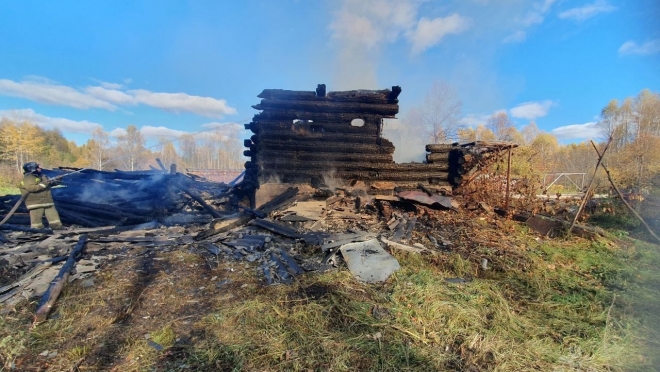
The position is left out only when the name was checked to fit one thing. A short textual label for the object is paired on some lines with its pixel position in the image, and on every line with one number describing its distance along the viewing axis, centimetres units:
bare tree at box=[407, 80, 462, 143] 3859
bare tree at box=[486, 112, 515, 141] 4796
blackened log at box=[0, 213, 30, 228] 826
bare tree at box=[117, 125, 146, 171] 6748
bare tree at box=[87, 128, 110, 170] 6012
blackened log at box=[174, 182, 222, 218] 924
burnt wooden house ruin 991
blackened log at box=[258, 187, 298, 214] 834
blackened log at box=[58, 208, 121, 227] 837
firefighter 743
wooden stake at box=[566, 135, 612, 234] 628
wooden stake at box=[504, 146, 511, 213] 859
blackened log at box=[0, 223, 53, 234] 700
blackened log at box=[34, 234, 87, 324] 344
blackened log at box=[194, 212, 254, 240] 650
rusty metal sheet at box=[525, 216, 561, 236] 738
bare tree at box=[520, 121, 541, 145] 5983
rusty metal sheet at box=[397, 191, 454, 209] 834
